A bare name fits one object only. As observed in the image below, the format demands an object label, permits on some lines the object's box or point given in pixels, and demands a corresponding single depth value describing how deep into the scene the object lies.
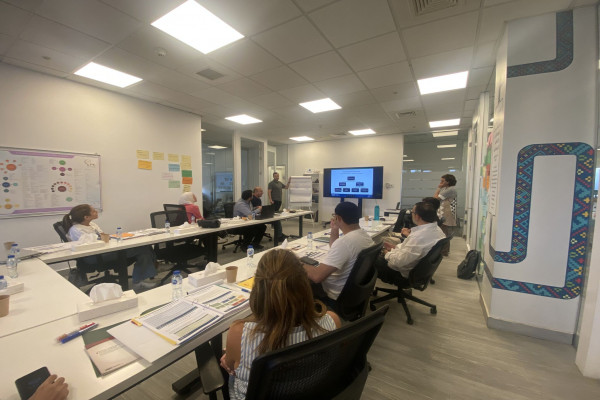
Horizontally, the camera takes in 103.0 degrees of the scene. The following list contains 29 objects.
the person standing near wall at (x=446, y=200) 4.34
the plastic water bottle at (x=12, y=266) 1.66
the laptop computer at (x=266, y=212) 4.61
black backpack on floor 3.46
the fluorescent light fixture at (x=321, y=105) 4.30
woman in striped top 0.82
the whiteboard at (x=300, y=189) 7.98
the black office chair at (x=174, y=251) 3.18
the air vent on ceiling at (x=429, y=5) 1.95
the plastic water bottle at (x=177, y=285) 1.43
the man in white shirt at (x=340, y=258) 1.72
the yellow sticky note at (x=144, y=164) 4.36
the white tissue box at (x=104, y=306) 1.19
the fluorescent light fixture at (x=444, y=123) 5.49
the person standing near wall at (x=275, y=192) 7.50
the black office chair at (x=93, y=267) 2.57
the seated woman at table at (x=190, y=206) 3.99
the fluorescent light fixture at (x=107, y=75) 3.18
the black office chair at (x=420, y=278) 2.30
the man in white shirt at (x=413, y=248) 2.35
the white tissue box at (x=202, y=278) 1.57
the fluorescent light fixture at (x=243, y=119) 5.29
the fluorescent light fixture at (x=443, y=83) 3.30
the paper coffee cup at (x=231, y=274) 1.62
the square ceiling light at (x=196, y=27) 2.10
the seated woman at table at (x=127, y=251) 2.55
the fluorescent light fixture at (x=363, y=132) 6.61
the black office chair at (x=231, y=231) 4.58
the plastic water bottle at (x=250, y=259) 1.97
